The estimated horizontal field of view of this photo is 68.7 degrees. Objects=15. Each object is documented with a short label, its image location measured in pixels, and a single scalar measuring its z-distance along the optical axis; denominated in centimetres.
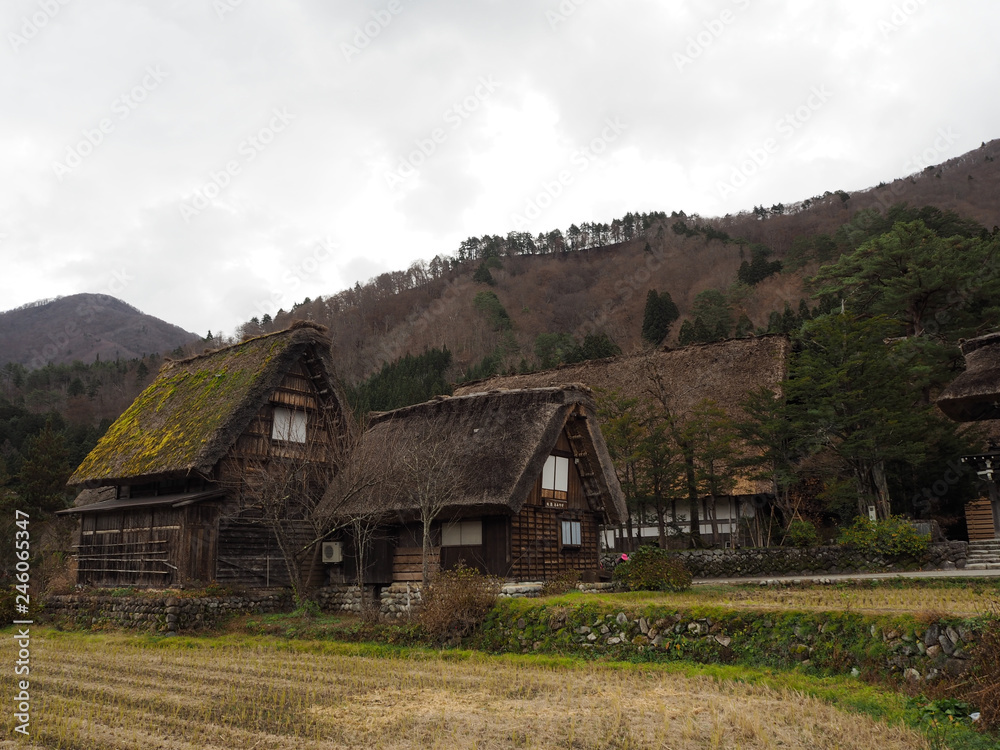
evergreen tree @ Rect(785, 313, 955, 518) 2419
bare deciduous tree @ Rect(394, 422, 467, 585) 1708
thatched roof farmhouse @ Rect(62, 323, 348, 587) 1944
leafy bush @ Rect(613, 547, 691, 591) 1734
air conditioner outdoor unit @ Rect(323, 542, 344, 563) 2084
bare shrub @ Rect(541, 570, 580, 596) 1762
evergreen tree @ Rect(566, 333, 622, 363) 5104
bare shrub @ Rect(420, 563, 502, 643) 1371
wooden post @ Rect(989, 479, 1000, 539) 2392
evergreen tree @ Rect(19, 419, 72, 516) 3675
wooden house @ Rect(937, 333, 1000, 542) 2062
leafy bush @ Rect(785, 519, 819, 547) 2428
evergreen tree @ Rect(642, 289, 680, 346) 5753
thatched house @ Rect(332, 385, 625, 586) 1798
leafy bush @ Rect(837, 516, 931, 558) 2194
